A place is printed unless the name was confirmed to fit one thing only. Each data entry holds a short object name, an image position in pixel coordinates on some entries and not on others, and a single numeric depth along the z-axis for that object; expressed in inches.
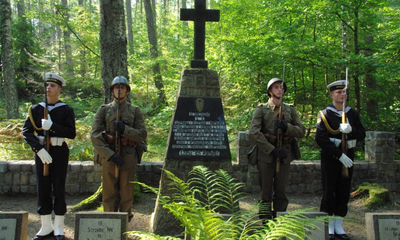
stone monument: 176.1
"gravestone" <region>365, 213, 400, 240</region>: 125.7
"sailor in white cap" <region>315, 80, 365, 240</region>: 163.3
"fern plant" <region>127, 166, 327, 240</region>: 77.3
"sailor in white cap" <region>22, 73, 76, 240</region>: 156.4
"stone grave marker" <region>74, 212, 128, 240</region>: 126.5
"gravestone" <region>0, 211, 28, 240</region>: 126.2
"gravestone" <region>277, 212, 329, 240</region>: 125.4
